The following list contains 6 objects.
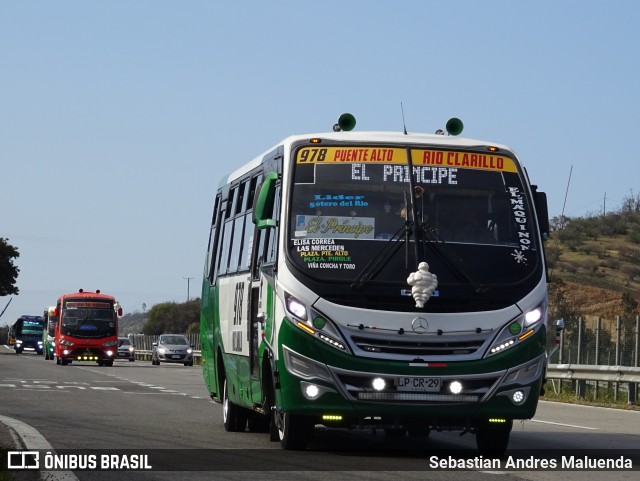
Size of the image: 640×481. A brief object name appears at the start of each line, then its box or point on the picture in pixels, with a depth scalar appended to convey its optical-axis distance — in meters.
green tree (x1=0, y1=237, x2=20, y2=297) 118.25
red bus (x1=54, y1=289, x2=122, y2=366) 60.16
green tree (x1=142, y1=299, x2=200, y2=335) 197.95
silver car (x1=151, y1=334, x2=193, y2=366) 68.31
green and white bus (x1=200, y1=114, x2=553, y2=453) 13.36
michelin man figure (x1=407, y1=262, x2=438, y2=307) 13.35
